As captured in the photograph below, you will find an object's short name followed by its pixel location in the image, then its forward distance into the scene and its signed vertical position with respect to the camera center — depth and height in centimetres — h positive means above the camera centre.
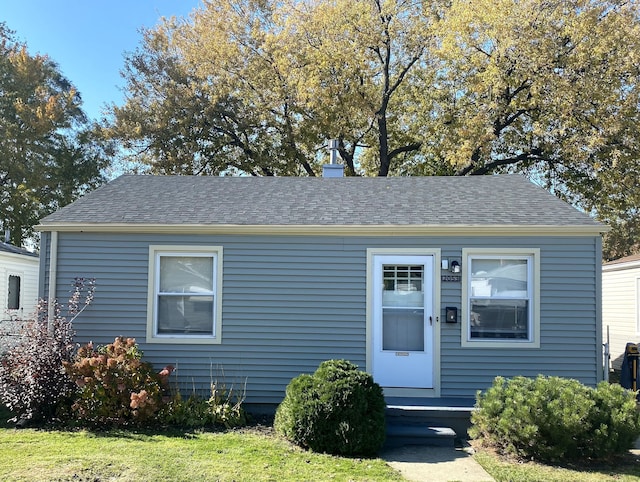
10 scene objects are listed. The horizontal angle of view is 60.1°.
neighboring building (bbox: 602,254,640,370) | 1241 -23
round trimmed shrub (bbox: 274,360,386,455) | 607 -139
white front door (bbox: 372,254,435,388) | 790 -43
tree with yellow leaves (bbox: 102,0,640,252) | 1653 +679
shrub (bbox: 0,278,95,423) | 691 -110
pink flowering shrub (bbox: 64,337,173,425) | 681 -131
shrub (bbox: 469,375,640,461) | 582 -136
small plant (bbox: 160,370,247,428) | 710 -163
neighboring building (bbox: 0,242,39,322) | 1373 +13
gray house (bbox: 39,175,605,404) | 782 -5
